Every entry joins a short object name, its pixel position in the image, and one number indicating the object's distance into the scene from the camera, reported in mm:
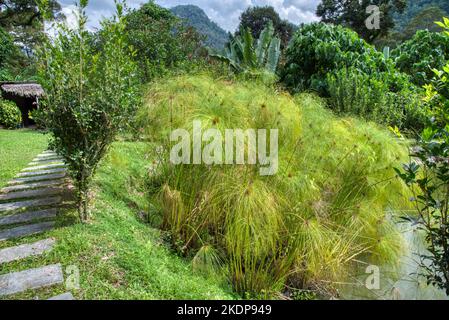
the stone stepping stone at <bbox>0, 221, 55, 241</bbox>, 3262
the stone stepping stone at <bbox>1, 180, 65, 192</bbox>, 4445
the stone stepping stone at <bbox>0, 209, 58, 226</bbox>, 3551
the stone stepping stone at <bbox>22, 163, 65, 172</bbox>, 5389
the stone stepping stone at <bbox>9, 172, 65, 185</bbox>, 4742
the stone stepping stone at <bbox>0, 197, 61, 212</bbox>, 3857
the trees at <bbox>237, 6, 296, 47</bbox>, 31344
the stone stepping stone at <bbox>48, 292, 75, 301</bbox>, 2434
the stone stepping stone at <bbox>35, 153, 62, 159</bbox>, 6285
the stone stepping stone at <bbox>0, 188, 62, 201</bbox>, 4180
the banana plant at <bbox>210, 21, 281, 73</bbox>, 9758
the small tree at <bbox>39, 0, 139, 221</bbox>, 3268
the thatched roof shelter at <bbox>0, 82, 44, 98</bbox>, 13781
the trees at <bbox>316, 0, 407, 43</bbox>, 24547
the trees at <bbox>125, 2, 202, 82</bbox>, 9540
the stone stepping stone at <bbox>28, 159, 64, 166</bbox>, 5745
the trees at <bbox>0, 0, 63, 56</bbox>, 21875
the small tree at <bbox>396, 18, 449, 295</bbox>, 2213
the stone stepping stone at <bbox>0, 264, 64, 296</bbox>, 2551
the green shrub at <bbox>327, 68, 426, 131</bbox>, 6766
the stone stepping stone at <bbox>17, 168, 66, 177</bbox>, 5059
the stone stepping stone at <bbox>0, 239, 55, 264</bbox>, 2920
